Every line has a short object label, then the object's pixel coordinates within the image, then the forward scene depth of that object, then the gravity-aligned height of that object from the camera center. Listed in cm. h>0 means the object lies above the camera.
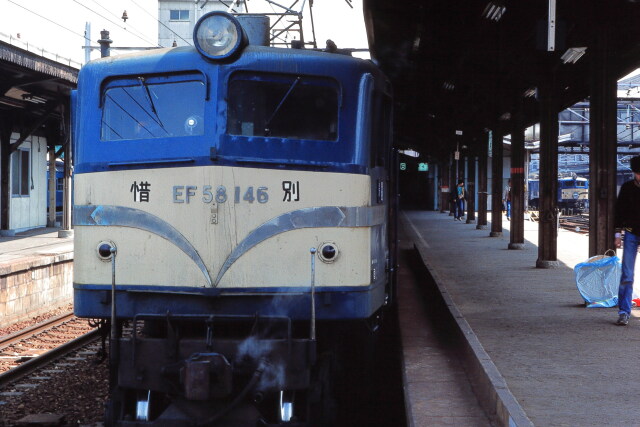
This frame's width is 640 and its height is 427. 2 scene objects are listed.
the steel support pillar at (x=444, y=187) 4341 +56
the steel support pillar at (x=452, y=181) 3764 +81
